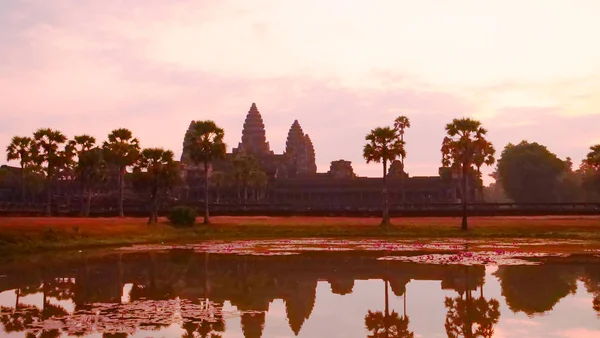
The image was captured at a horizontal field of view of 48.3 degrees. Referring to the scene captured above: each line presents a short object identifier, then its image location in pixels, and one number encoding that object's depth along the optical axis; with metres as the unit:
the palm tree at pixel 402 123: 94.94
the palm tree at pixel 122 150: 75.50
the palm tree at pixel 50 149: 79.00
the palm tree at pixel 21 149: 84.88
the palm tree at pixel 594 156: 77.65
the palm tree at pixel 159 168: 65.06
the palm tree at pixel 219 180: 109.81
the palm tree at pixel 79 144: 77.80
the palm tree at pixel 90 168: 75.81
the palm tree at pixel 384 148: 66.56
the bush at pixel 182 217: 61.53
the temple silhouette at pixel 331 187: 101.69
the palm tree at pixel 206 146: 68.06
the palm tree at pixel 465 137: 63.06
